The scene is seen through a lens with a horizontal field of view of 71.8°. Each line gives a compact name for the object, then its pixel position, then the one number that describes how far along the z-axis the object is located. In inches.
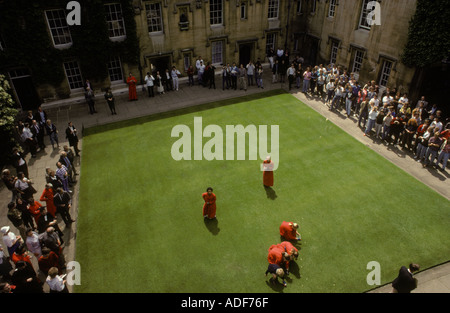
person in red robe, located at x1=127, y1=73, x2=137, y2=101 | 872.9
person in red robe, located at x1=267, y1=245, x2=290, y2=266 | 399.5
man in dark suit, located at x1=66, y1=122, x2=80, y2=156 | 632.2
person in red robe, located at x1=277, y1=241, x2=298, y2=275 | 409.7
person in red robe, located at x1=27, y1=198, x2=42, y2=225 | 449.4
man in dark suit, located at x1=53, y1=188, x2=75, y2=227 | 462.0
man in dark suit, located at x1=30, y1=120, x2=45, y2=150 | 661.9
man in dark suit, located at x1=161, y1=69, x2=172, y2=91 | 924.3
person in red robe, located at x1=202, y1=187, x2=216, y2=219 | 473.4
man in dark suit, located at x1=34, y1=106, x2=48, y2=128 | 702.5
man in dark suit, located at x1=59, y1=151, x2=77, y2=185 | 552.8
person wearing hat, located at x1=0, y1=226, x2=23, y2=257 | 405.7
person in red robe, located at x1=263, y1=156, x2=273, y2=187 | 539.8
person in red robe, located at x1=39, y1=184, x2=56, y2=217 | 465.1
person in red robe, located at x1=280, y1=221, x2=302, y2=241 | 450.3
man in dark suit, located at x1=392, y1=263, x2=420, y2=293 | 354.3
